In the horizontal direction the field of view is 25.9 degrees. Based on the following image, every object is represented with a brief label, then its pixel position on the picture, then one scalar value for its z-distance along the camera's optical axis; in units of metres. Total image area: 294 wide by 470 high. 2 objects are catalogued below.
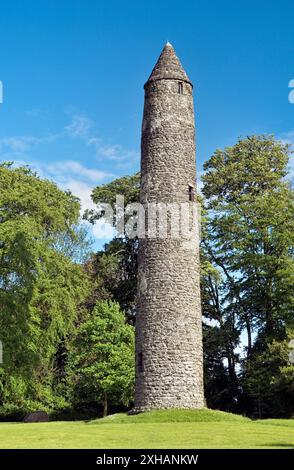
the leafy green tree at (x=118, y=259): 41.62
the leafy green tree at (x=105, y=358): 32.75
